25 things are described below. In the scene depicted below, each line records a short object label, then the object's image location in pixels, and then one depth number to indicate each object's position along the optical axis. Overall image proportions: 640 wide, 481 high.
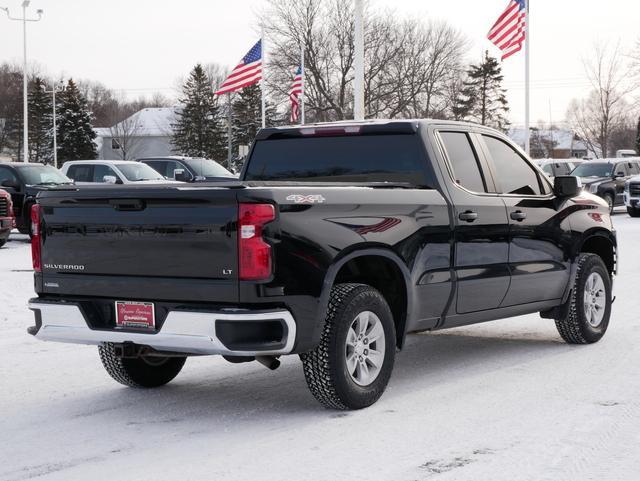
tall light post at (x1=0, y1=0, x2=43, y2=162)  50.16
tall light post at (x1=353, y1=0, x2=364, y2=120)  21.27
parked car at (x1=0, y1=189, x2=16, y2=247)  20.69
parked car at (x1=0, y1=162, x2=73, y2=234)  22.40
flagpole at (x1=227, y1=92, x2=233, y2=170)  79.88
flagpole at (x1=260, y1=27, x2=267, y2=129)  38.11
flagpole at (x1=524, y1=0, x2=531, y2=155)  34.22
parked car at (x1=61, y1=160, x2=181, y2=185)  24.11
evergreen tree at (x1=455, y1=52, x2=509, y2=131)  90.88
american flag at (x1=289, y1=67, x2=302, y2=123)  40.44
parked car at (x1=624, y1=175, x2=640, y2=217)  31.53
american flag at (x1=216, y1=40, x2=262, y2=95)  32.47
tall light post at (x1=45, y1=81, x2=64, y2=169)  86.38
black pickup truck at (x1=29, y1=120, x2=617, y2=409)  5.54
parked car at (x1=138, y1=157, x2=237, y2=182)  27.75
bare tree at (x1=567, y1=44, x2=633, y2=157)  62.91
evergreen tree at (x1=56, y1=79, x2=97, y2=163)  95.50
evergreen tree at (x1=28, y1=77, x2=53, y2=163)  100.81
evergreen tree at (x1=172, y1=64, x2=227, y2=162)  95.88
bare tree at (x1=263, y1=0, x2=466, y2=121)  67.56
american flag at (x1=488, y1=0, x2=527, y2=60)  27.97
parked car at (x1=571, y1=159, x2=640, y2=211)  33.19
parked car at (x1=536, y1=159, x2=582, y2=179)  39.62
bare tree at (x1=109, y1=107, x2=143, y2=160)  113.44
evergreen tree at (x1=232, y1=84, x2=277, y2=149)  88.69
